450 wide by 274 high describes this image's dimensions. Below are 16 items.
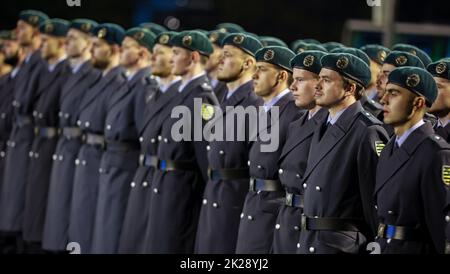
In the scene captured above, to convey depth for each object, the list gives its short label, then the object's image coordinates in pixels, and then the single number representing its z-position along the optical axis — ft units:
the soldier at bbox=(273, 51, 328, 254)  30.94
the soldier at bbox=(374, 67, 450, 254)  27.61
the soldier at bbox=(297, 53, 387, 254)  29.45
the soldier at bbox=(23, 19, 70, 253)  44.62
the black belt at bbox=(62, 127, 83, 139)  43.11
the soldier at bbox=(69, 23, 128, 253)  41.68
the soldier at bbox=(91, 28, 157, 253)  40.06
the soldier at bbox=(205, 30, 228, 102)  40.32
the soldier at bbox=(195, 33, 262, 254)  34.47
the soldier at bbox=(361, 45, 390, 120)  36.68
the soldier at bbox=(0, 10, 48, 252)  45.88
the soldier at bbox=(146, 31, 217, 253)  36.78
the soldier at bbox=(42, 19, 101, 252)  43.19
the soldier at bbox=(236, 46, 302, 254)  32.63
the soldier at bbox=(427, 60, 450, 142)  31.42
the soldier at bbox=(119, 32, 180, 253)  37.76
